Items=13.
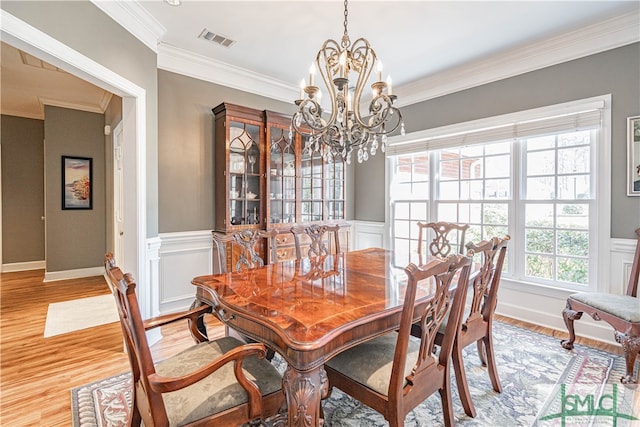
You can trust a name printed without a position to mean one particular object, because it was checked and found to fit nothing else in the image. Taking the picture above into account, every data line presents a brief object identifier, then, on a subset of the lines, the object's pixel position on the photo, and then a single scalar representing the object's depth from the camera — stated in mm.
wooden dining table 1195
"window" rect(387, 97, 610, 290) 3021
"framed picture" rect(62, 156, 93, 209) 5188
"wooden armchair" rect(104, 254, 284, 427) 1114
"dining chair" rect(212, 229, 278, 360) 2324
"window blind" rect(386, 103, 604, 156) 2943
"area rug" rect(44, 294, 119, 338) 3225
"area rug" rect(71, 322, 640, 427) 1820
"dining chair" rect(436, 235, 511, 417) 1816
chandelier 2043
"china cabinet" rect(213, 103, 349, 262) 3572
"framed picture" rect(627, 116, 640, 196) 2688
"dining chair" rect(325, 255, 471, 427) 1301
